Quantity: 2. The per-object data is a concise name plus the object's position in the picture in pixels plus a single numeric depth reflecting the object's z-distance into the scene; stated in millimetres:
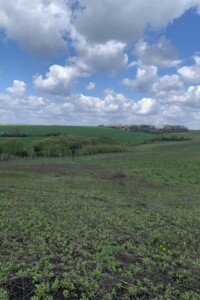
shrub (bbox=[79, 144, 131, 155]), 74788
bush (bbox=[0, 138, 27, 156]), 67875
